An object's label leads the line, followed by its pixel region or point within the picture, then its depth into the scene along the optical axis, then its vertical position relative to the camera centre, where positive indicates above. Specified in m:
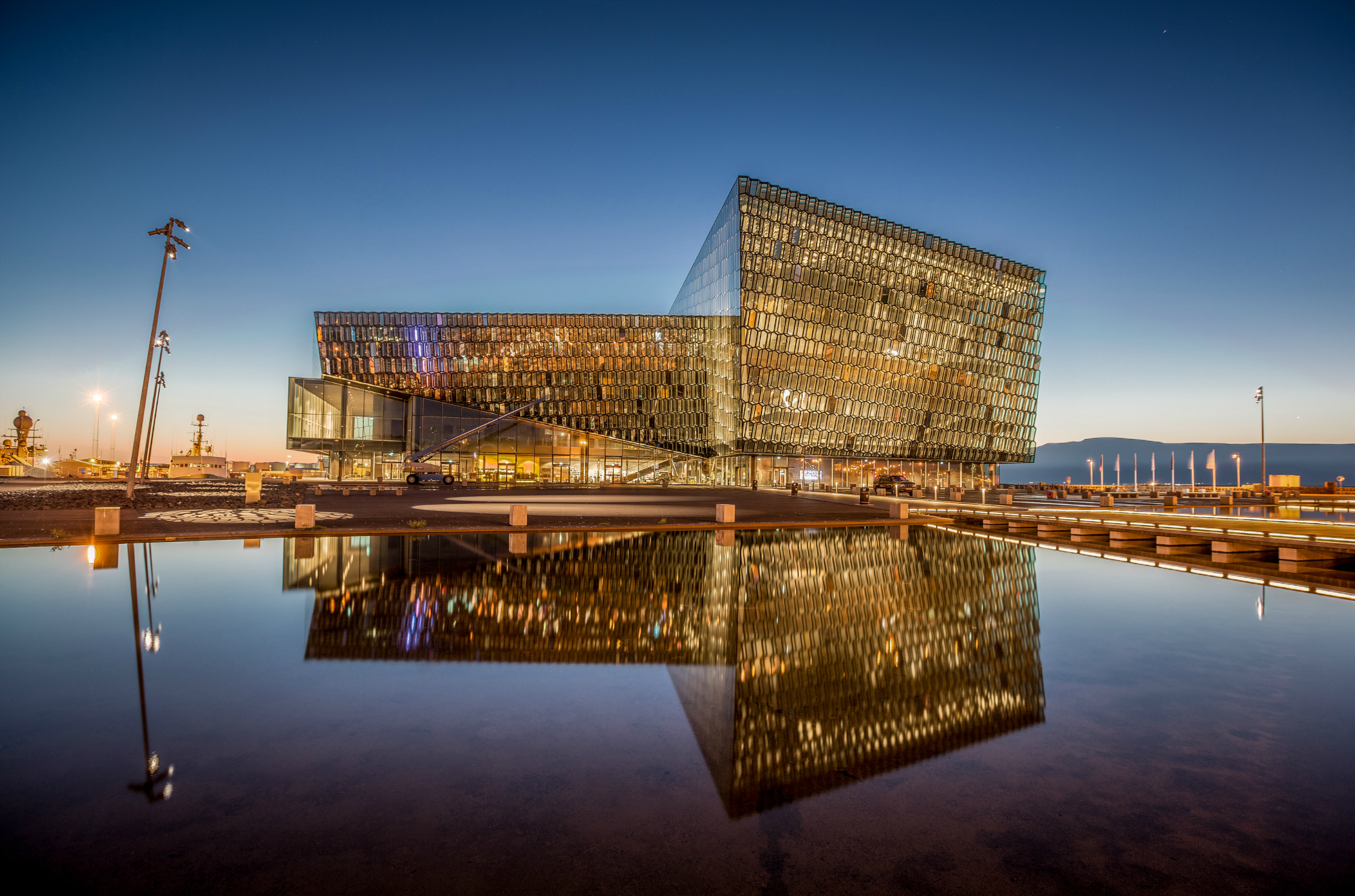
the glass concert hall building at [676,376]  69.81 +10.89
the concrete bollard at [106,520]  18.34 -1.58
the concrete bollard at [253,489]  32.78 -1.12
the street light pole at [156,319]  26.62 +6.64
